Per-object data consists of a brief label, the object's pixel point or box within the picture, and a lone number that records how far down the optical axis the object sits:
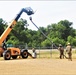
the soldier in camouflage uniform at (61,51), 34.53
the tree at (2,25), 88.66
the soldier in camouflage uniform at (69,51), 30.33
